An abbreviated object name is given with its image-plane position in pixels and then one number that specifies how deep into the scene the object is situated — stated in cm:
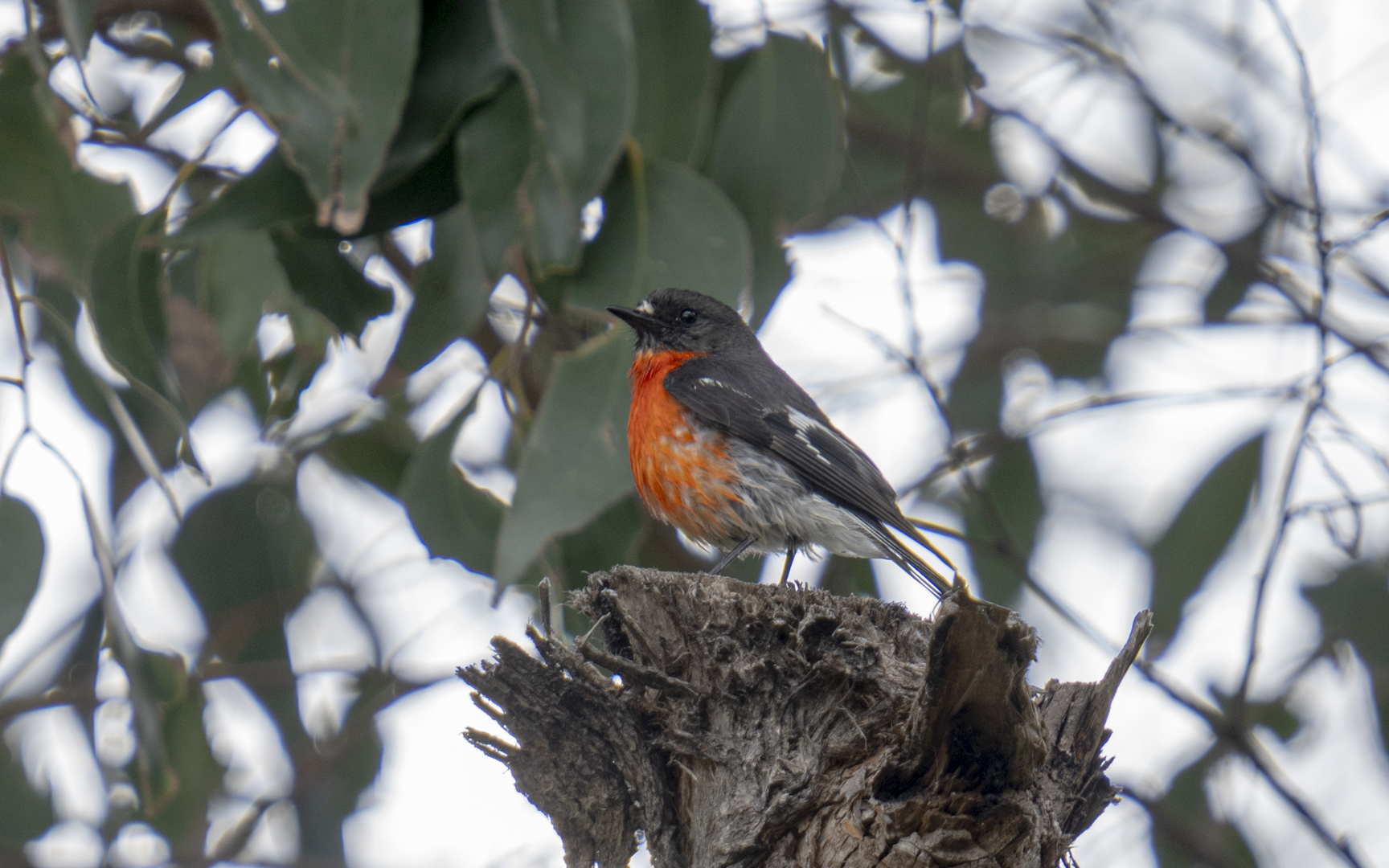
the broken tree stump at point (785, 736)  404
